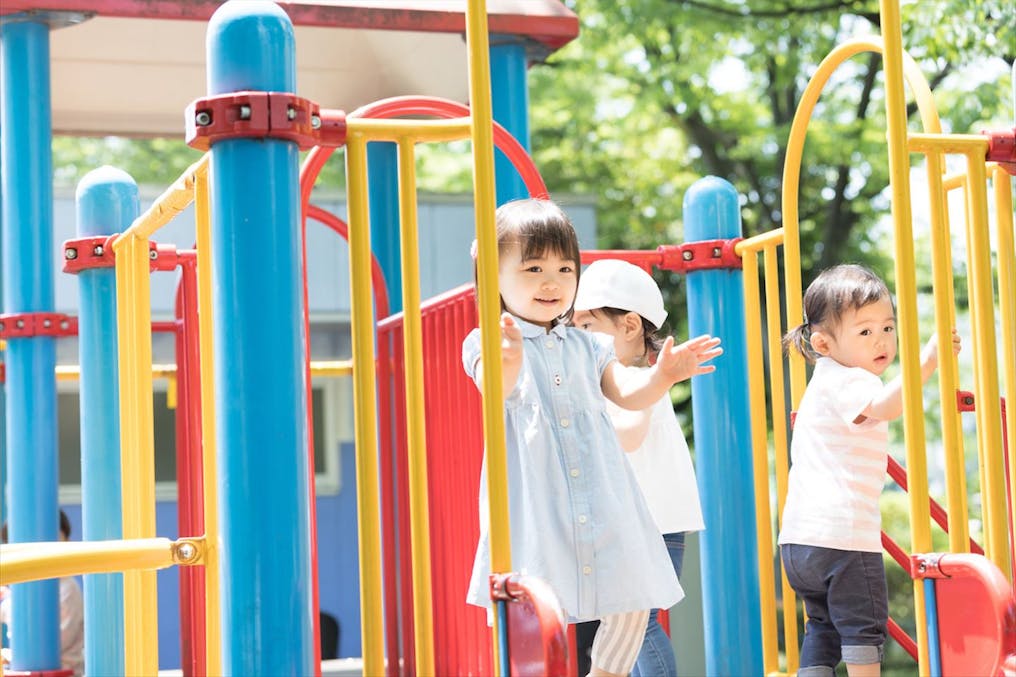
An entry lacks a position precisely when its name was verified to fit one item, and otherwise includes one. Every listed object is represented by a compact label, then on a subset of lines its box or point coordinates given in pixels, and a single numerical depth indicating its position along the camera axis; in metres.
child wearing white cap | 3.96
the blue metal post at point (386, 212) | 5.61
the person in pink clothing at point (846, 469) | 3.40
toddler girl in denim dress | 2.88
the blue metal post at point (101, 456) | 4.15
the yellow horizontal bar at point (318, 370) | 5.21
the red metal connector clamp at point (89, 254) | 4.21
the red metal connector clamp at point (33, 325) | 4.97
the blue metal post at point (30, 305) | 4.84
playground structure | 2.45
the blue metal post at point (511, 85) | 5.24
